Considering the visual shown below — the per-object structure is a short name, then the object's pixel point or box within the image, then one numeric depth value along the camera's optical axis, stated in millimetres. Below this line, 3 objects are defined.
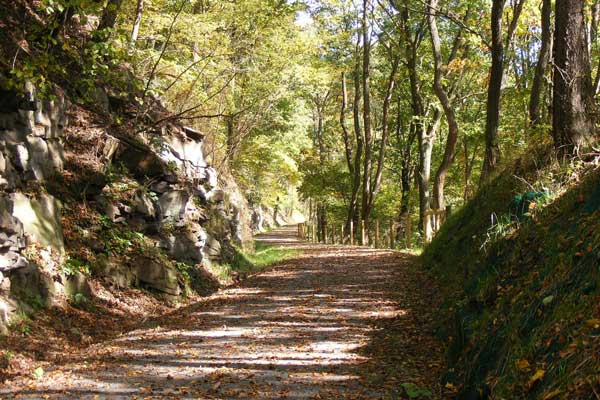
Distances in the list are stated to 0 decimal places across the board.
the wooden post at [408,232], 20616
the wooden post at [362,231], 27459
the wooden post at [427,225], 17828
